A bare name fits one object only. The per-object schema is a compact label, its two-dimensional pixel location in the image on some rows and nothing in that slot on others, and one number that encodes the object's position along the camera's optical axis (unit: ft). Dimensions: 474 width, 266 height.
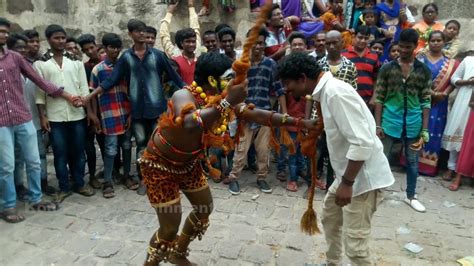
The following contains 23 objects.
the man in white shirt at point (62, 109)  15.84
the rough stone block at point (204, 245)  12.95
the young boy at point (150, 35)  17.19
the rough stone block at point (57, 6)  24.09
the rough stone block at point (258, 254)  12.36
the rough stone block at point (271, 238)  13.36
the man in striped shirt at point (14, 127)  14.21
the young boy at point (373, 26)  19.56
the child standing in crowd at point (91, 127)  17.40
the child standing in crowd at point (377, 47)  18.90
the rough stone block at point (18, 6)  23.36
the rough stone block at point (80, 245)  12.84
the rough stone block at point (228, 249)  12.64
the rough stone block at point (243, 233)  13.66
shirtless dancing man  8.84
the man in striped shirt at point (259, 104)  17.20
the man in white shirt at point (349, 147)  8.68
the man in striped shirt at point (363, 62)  18.03
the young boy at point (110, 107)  16.80
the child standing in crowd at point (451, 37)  18.86
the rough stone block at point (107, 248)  12.66
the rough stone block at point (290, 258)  12.30
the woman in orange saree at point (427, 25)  19.48
